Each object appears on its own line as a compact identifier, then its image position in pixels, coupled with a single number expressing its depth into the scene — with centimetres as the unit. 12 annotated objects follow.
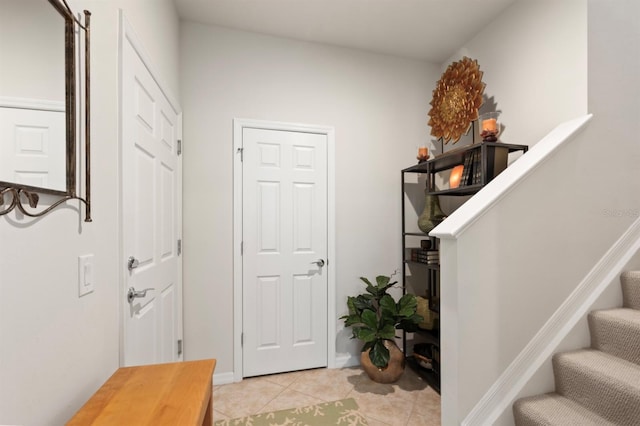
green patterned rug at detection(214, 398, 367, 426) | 190
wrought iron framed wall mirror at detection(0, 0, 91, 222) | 66
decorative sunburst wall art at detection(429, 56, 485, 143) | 223
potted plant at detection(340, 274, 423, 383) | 230
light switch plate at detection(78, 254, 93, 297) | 96
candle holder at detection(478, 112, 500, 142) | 200
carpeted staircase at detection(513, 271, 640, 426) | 118
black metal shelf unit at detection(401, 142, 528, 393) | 196
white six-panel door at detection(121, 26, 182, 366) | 134
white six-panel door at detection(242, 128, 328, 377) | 250
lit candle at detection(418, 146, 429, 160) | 260
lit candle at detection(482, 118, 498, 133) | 200
